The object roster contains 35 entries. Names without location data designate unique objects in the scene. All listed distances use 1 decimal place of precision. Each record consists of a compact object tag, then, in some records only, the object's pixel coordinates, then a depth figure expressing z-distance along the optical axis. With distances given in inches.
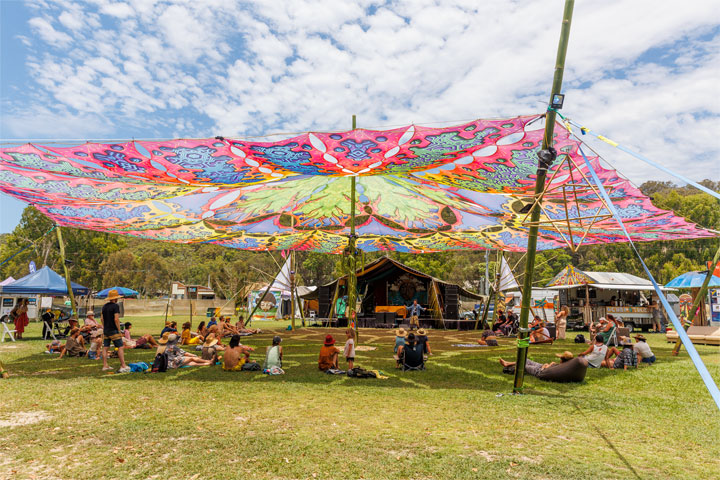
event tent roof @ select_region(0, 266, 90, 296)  697.6
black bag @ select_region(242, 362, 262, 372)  384.8
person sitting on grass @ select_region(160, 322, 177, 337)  456.5
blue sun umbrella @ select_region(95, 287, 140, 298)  1162.0
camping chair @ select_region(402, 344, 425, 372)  385.4
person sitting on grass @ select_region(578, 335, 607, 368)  405.1
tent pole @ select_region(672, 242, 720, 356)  468.8
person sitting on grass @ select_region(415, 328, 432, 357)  399.5
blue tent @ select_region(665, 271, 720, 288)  685.9
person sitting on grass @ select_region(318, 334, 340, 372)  381.1
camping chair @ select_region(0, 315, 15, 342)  595.9
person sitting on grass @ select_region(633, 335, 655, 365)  444.1
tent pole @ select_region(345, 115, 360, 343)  512.7
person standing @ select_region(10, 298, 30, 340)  681.0
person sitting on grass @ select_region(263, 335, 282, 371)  374.0
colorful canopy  330.0
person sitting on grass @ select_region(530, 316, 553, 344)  636.1
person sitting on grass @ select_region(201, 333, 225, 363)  427.8
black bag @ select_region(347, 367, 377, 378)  353.4
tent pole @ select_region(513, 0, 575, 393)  266.5
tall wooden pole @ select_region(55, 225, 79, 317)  568.6
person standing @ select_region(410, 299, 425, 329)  1002.5
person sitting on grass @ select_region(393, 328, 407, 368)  415.3
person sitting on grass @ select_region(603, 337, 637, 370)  406.0
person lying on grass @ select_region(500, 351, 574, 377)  341.9
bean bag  329.7
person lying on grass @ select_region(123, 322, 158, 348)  529.3
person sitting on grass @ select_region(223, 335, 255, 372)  383.6
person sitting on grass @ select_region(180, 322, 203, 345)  585.6
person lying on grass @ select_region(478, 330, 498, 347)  604.8
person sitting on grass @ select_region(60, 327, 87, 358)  467.5
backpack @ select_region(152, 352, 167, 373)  377.4
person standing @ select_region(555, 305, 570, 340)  708.7
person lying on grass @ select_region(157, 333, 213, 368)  394.3
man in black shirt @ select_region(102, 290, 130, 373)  363.9
